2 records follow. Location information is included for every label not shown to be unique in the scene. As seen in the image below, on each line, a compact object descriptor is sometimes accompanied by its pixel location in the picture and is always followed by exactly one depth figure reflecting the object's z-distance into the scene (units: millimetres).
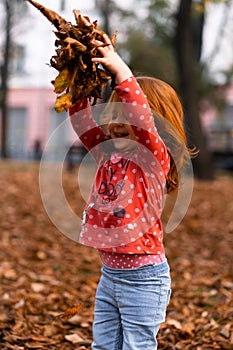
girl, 2729
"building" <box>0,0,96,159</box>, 41812
